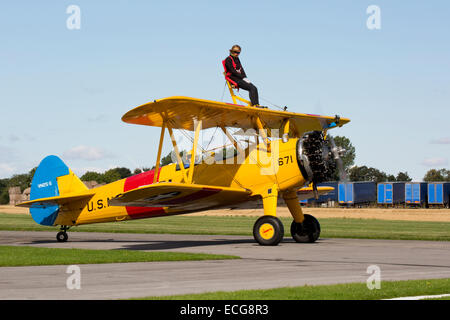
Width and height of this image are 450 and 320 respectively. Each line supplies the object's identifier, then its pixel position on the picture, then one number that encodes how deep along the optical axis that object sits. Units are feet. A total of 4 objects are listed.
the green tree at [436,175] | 436.60
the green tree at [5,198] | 361.77
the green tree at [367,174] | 348.73
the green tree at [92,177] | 388.47
